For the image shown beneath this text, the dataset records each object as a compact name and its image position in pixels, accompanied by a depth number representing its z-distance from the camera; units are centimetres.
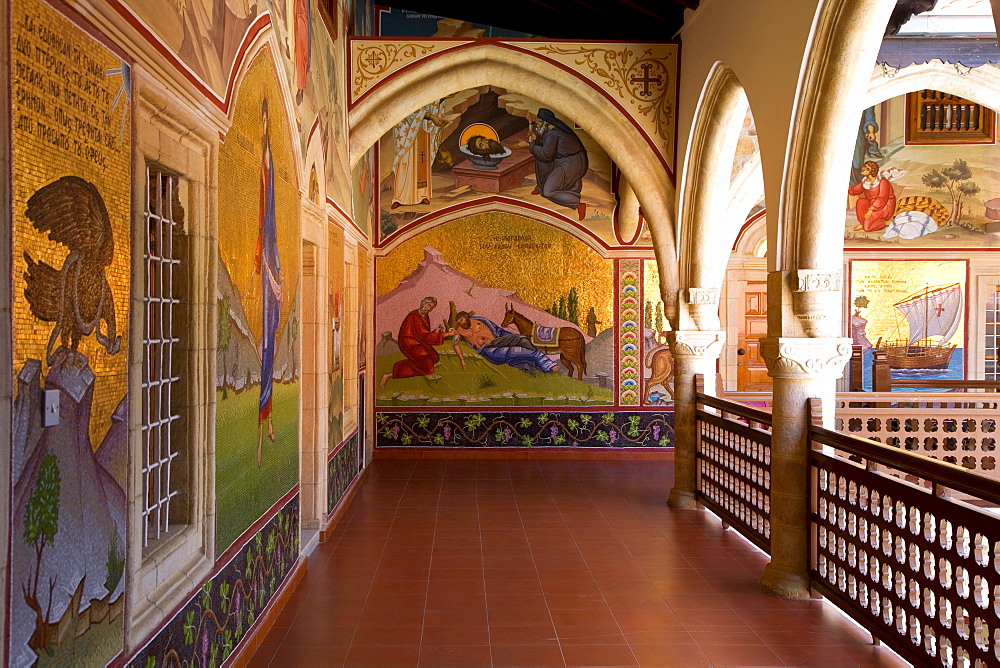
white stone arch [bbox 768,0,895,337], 496
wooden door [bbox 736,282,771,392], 1288
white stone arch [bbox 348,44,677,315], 839
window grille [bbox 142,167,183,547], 343
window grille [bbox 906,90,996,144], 1227
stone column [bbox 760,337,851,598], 562
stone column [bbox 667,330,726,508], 862
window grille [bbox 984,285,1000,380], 1278
